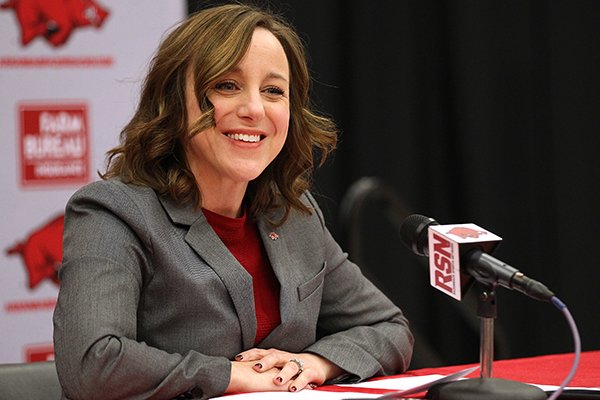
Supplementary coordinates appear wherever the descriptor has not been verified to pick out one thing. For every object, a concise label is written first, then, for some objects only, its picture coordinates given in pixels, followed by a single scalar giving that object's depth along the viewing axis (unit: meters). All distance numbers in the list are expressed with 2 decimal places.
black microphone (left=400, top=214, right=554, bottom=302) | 3.47
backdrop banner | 7.31
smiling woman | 4.20
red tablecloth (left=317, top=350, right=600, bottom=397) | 4.40
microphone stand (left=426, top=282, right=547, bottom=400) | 3.71
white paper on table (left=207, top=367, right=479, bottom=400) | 4.05
